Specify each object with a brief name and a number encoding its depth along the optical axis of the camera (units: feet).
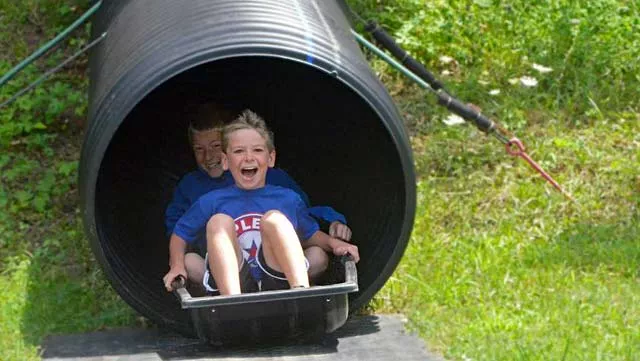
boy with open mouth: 36.32
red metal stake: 47.88
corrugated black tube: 35.24
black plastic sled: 34.19
